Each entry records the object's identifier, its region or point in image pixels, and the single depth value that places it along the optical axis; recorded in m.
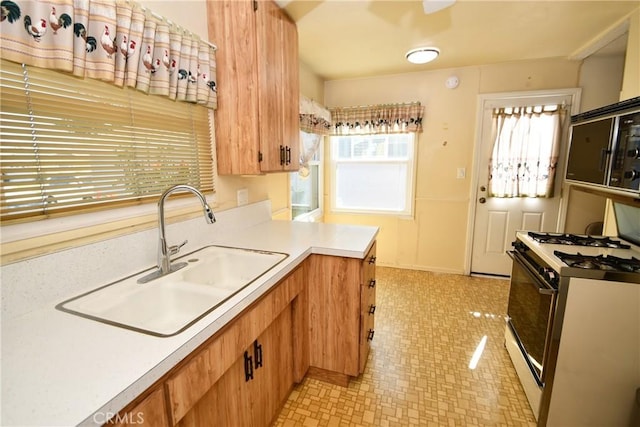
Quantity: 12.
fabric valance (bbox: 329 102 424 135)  3.28
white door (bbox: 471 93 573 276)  3.07
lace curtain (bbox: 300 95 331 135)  2.75
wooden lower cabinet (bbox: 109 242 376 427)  0.78
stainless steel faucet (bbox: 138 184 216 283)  1.19
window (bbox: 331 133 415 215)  3.53
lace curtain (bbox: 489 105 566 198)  2.96
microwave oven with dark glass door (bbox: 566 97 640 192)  1.44
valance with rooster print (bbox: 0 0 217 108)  0.87
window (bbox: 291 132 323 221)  3.04
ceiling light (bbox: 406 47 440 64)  2.46
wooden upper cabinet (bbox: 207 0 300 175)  1.59
